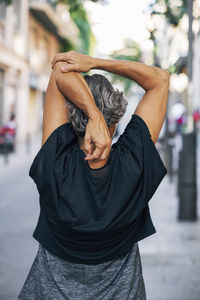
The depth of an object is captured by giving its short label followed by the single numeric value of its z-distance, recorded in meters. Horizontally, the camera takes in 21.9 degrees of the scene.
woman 1.70
